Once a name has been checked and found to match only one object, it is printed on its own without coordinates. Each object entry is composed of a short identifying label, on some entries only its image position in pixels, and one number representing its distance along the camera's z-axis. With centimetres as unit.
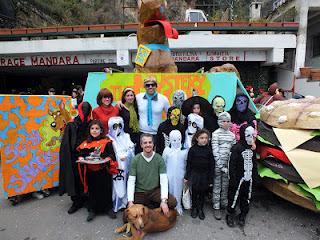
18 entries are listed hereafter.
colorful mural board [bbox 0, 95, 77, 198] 334
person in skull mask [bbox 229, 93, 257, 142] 321
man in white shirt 349
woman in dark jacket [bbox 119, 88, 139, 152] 335
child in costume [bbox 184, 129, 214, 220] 290
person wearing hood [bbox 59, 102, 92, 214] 315
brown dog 250
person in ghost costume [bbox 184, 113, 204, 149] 326
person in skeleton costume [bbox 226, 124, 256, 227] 283
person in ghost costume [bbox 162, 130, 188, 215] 301
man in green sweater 282
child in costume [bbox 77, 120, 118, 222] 294
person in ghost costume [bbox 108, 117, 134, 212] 305
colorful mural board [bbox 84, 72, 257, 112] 433
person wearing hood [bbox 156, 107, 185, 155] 314
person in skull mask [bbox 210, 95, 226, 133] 338
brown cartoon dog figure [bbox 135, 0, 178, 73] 457
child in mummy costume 295
